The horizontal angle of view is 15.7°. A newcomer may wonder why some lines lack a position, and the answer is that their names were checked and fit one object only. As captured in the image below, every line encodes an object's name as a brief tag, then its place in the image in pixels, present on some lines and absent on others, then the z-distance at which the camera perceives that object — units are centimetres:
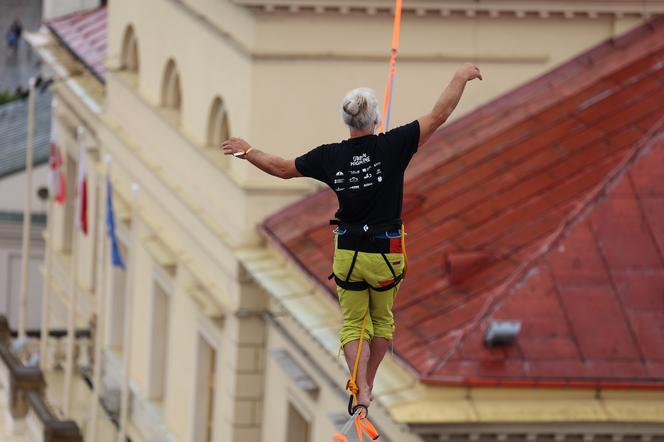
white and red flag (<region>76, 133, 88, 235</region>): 4788
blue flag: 4559
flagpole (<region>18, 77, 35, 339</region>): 5172
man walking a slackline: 1817
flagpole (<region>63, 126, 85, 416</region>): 4872
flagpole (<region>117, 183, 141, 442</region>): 4411
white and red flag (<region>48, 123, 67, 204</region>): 5206
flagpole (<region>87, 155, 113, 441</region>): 4597
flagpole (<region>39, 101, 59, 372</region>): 5278
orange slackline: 1888
